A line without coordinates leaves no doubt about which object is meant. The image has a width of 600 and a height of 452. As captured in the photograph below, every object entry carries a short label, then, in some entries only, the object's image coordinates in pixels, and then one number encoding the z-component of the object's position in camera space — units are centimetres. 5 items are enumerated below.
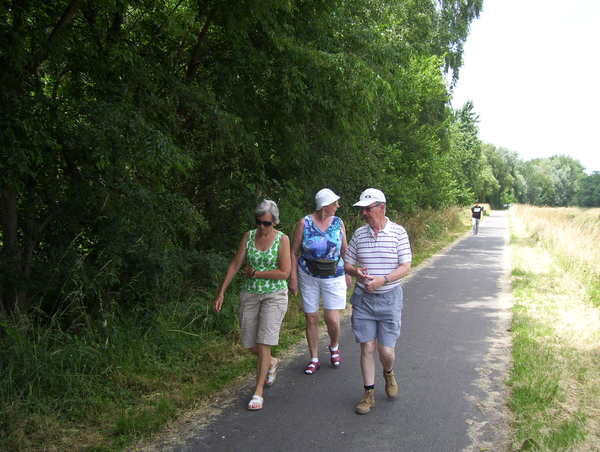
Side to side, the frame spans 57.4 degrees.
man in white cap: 454
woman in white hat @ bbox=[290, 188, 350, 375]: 534
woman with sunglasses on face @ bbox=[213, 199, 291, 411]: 471
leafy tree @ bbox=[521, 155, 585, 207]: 11419
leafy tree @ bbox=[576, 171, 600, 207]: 11288
